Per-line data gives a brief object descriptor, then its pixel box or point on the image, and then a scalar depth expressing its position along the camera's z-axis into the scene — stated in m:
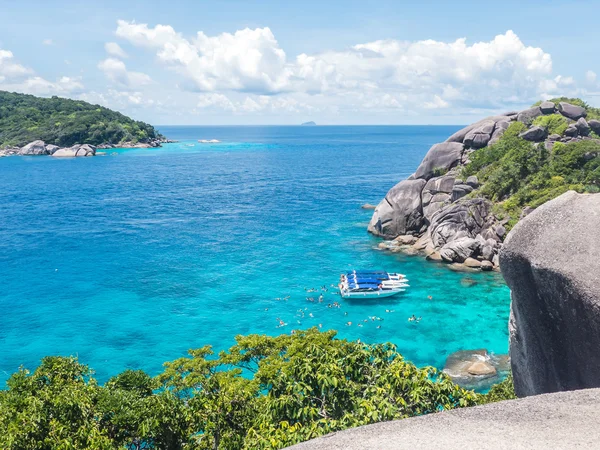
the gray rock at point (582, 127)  63.47
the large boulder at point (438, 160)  65.25
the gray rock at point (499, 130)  67.69
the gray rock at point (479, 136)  68.25
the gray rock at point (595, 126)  64.88
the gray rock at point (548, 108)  68.75
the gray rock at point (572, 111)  67.12
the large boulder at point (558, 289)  12.65
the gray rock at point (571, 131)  62.88
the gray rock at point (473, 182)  58.91
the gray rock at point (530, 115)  69.69
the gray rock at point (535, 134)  63.23
